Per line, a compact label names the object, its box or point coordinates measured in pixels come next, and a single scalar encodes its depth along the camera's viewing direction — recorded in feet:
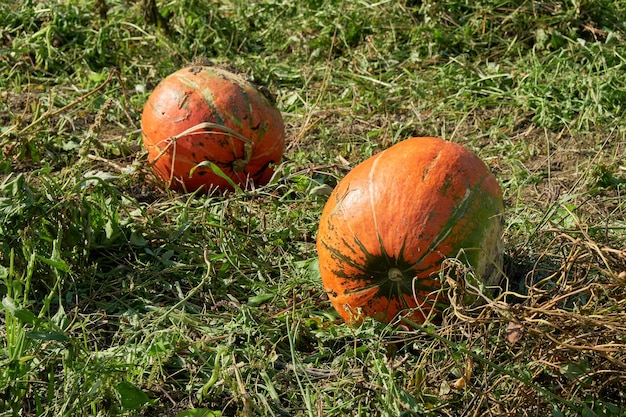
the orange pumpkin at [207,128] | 14.17
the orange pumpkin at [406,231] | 10.28
